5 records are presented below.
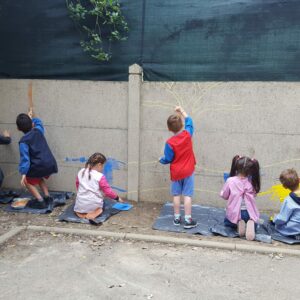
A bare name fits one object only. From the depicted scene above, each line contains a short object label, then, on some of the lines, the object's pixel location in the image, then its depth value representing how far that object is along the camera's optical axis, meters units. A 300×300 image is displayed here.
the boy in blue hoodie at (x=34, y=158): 5.43
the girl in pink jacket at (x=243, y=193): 4.62
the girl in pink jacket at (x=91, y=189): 5.11
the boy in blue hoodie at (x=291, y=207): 4.52
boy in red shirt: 4.86
